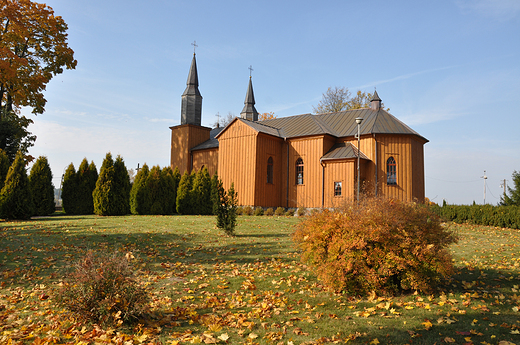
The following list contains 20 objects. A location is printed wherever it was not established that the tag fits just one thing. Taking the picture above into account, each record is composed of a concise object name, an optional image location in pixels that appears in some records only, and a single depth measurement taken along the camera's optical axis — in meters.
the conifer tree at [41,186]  19.27
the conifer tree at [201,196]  22.48
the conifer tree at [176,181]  23.36
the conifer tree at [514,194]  22.44
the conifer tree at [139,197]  21.28
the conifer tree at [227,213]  11.75
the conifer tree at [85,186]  20.84
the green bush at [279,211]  21.67
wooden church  21.91
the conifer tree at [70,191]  20.69
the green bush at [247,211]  21.62
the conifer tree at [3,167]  17.69
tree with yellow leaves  19.95
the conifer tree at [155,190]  21.67
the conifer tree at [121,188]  19.88
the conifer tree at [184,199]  22.54
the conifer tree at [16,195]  16.28
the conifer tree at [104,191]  19.47
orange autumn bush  5.52
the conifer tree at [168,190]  22.36
